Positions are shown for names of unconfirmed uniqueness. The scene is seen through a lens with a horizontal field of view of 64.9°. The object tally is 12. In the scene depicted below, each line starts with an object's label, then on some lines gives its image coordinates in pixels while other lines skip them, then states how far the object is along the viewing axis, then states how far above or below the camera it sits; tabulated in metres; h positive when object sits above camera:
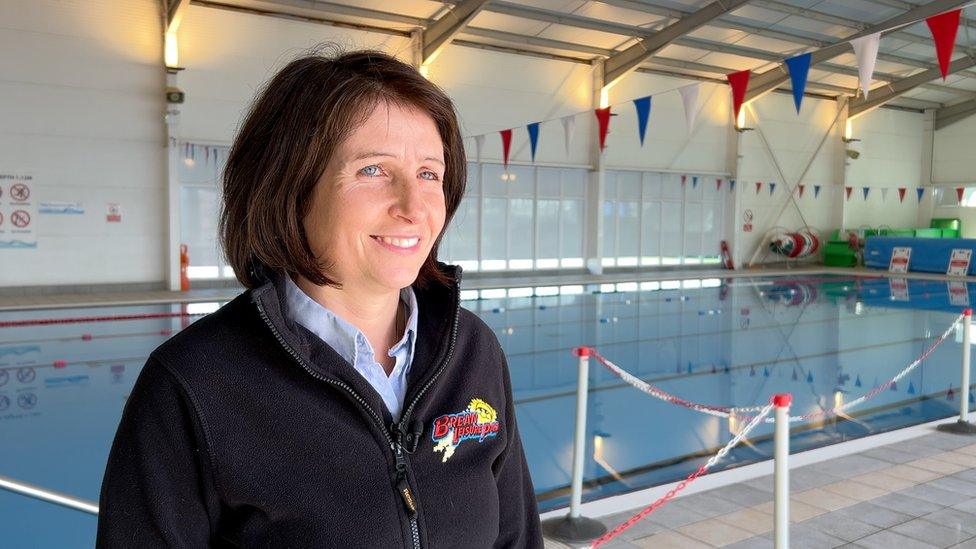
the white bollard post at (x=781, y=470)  2.90 -0.93
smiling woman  0.98 -0.21
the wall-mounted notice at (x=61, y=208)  13.22 +0.14
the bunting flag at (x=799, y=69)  9.89 +2.04
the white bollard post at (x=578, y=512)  3.79 -1.47
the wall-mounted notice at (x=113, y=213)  13.84 +0.07
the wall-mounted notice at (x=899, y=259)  22.12 -0.90
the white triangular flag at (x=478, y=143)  17.33 +1.80
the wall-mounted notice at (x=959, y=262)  20.72 -0.90
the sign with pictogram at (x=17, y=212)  12.87 +0.06
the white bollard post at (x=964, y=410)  5.72 -1.37
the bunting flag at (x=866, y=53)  9.17 +2.09
